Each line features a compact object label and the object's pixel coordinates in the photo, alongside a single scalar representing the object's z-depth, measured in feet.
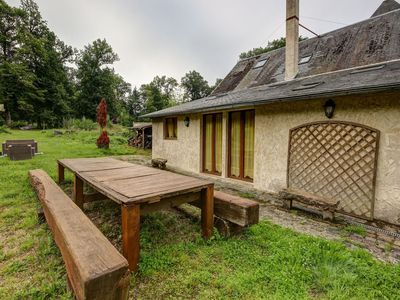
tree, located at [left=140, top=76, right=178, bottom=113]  126.11
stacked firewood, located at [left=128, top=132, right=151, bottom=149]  51.24
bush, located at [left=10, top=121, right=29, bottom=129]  77.25
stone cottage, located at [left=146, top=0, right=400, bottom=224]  11.85
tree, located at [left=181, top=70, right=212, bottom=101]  148.46
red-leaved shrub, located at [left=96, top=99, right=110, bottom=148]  41.08
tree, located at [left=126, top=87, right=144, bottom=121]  153.14
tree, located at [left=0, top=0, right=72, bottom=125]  80.84
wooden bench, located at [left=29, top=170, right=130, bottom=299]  3.95
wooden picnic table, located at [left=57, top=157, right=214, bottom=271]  6.49
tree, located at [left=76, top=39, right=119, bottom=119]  107.04
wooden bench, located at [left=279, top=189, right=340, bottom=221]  11.65
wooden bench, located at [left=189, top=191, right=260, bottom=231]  8.19
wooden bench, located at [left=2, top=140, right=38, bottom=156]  27.36
